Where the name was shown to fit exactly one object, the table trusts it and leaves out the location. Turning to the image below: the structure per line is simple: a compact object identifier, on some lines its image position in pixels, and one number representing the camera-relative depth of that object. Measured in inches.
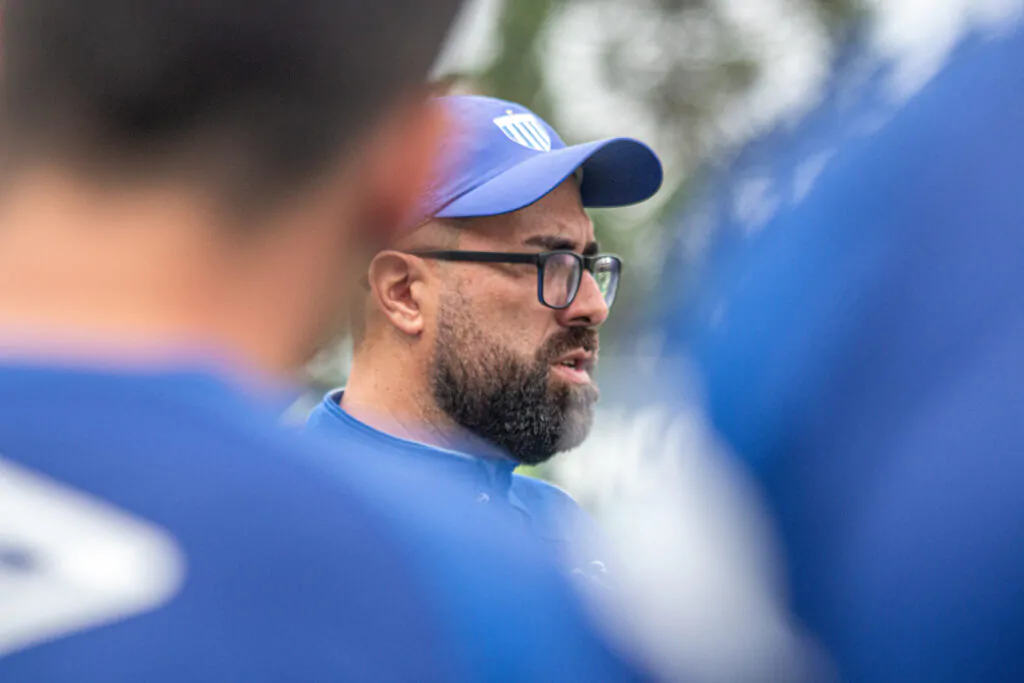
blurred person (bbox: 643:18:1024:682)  111.8
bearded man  208.2
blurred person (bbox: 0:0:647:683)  85.0
